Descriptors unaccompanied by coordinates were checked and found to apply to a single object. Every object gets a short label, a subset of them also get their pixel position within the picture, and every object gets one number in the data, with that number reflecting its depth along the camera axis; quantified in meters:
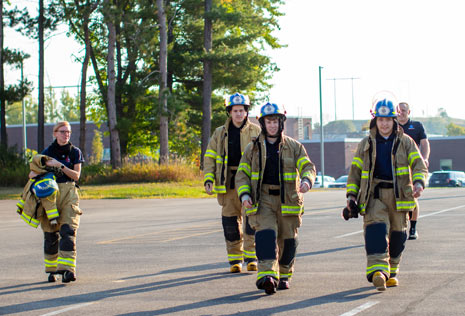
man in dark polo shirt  12.29
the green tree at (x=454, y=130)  140.99
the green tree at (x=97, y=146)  75.86
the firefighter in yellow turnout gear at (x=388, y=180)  8.06
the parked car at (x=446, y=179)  49.97
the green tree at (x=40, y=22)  40.47
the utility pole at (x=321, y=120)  51.74
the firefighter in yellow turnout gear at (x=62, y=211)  9.02
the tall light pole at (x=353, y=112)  128.07
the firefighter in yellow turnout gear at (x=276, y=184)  8.07
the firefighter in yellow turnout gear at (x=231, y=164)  9.58
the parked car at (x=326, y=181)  58.55
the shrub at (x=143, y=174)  34.78
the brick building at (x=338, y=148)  82.19
